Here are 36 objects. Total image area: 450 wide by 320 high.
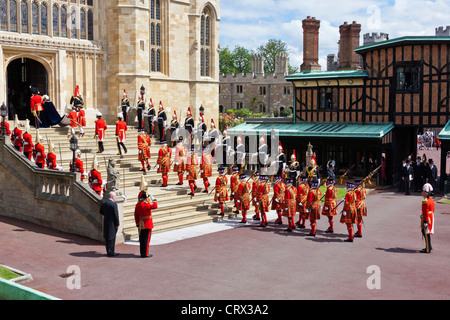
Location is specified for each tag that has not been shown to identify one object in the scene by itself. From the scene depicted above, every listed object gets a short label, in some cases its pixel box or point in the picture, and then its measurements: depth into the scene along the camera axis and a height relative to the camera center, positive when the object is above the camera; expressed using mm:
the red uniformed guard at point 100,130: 20844 -723
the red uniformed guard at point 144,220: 12609 -2682
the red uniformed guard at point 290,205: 15484 -2820
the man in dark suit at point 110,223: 12680 -2786
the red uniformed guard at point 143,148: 19844 -1389
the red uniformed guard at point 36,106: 21625 +282
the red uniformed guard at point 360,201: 14258 -2493
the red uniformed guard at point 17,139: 17688 -910
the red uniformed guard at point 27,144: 17500 -1076
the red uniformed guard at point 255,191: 16766 -2585
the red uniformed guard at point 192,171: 18484 -2160
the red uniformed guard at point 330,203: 15023 -2676
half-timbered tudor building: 26125 +352
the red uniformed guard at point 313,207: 14953 -2792
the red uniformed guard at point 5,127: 17969 -501
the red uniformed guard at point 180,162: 19562 -1910
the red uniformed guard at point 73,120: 21969 -323
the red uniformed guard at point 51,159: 16914 -1554
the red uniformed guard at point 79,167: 15988 -1738
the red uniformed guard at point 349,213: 14156 -2804
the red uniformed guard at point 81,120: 22448 -333
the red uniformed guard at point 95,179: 15508 -2015
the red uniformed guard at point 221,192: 17562 -2738
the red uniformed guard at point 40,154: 17000 -1382
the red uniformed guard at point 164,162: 19266 -1886
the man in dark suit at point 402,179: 23672 -3205
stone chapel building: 24078 +3122
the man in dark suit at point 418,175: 23969 -3003
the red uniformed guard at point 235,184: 17375 -2489
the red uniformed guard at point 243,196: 16875 -2773
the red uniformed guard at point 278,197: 16156 -2696
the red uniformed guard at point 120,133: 20766 -842
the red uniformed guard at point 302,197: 15602 -2597
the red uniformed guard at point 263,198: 16219 -2748
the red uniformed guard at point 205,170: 18984 -2172
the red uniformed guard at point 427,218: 13034 -2736
